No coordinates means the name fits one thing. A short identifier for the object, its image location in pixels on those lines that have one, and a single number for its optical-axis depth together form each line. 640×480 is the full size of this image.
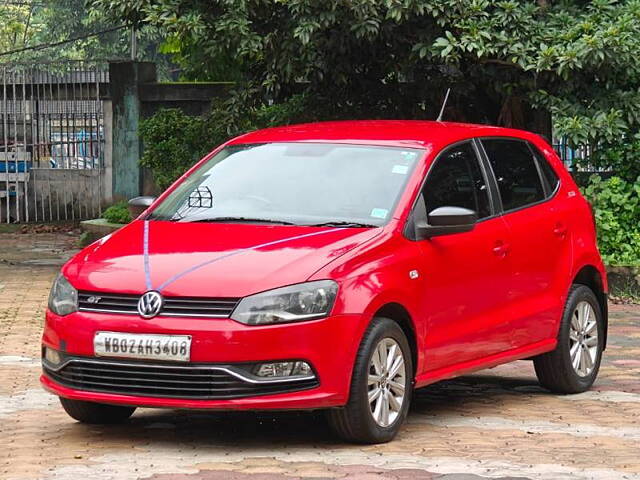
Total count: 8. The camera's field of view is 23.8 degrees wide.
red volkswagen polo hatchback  7.12
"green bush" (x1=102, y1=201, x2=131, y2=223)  20.23
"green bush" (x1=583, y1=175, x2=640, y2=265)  15.21
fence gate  22.59
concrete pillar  21.28
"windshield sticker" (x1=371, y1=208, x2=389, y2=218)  7.95
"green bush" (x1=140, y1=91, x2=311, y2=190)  17.33
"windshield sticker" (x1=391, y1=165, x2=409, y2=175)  8.27
